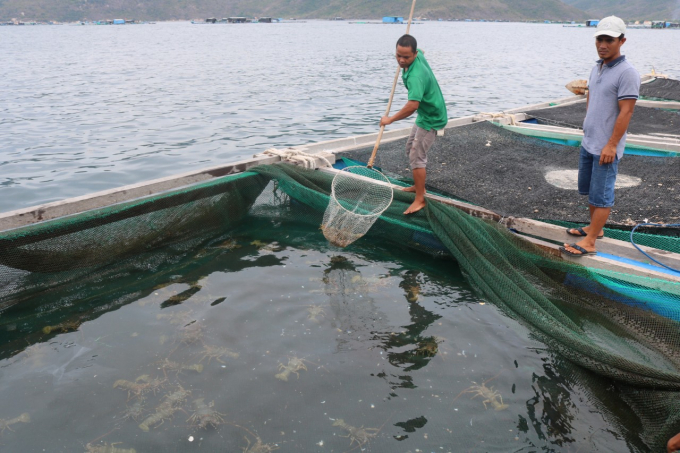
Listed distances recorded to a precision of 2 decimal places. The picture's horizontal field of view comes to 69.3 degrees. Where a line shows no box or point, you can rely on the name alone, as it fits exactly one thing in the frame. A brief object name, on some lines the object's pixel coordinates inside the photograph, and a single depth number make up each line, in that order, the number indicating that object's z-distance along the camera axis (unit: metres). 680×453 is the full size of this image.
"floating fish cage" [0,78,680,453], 3.34
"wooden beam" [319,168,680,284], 4.29
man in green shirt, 5.07
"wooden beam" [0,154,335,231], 4.84
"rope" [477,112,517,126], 9.26
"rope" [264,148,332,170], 6.70
